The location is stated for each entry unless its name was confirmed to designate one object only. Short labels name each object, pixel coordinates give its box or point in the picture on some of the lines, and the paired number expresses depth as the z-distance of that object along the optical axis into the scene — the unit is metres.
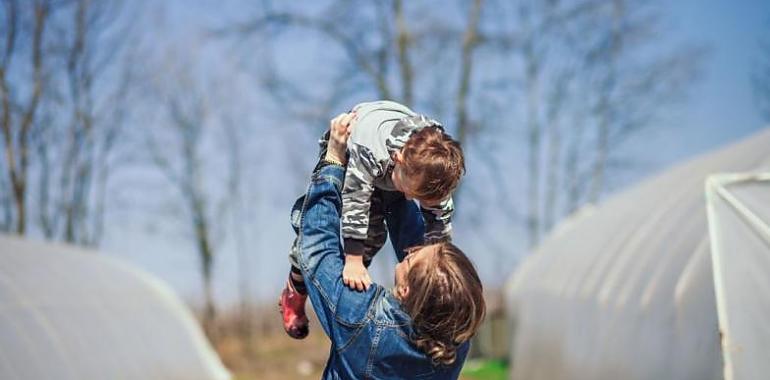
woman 2.46
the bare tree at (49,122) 19.28
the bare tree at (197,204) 24.55
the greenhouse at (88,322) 9.21
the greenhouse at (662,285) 4.13
